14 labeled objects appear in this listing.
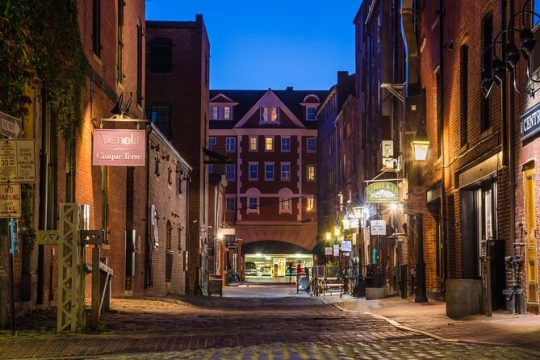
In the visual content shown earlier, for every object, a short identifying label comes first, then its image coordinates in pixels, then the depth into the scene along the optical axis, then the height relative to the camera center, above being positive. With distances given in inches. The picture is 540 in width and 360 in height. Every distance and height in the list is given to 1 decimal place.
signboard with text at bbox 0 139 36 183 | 443.5 +43.4
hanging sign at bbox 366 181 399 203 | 1167.0 +72.4
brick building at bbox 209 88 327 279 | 3230.8 +269.3
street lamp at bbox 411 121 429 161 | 987.9 +108.1
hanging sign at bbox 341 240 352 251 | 1850.3 +5.5
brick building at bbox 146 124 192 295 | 1215.6 +48.5
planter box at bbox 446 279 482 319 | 650.8 -35.7
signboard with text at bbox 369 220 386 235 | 1379.2 +31.9
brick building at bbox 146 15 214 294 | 1777.8 +304.7
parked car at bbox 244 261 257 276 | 3425.9 -75.1
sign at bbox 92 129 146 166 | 785.6 +90.5
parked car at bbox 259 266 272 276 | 3420.3 -82.6
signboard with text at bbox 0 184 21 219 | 441.1 +25.7
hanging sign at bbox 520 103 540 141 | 573.6 +81.5
